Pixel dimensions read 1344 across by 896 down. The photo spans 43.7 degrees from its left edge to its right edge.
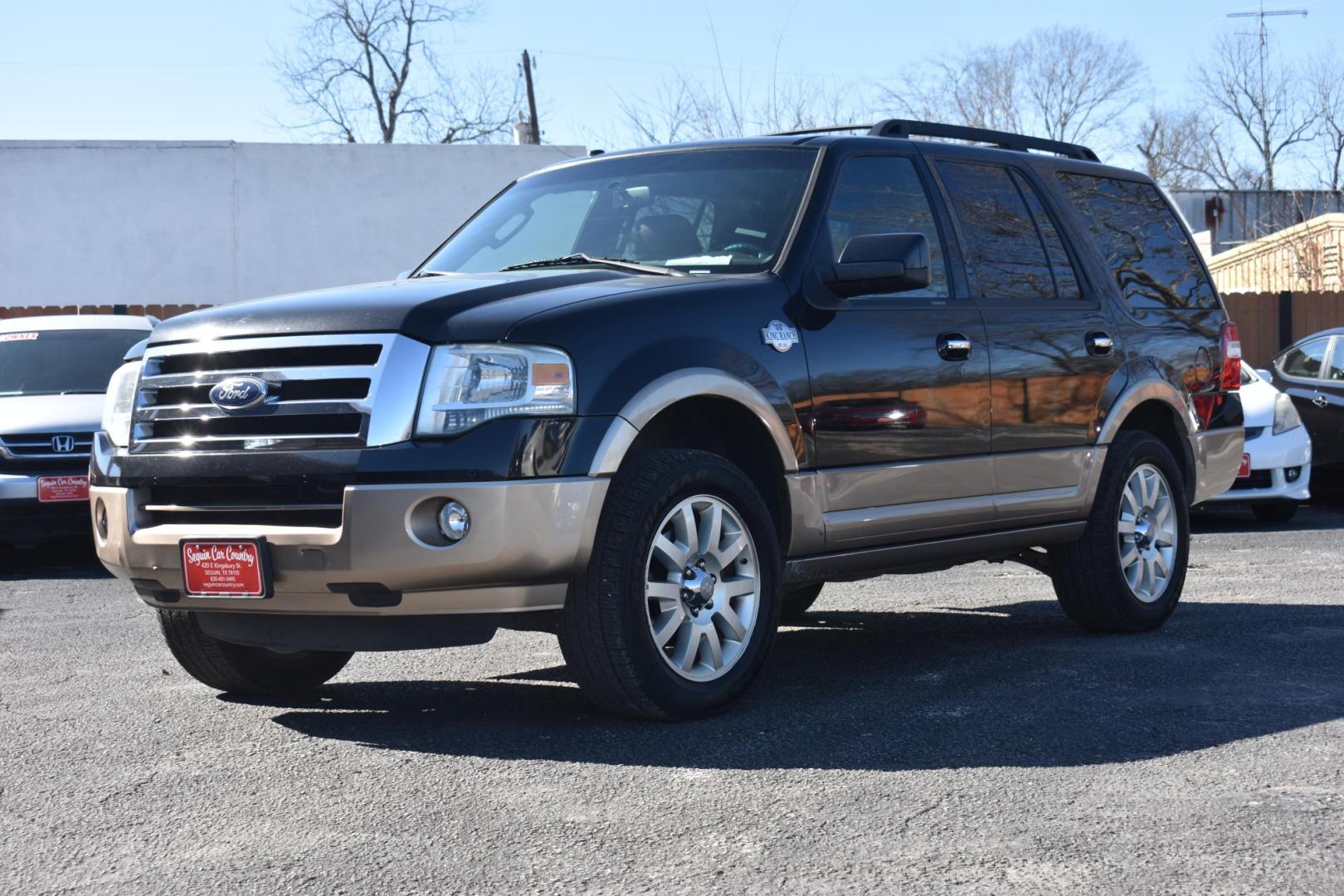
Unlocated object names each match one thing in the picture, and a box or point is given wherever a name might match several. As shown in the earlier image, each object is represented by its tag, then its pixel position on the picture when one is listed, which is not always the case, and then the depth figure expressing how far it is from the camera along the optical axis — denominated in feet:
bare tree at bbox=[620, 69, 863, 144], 92.99
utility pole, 155.43
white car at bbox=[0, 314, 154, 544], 35.01
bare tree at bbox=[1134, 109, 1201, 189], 175.32
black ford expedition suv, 15.76
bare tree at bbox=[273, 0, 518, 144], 160.56
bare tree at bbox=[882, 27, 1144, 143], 140.67
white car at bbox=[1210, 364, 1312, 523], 40.01
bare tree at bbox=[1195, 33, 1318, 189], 163.02
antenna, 140.36
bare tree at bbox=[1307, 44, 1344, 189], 152.66
